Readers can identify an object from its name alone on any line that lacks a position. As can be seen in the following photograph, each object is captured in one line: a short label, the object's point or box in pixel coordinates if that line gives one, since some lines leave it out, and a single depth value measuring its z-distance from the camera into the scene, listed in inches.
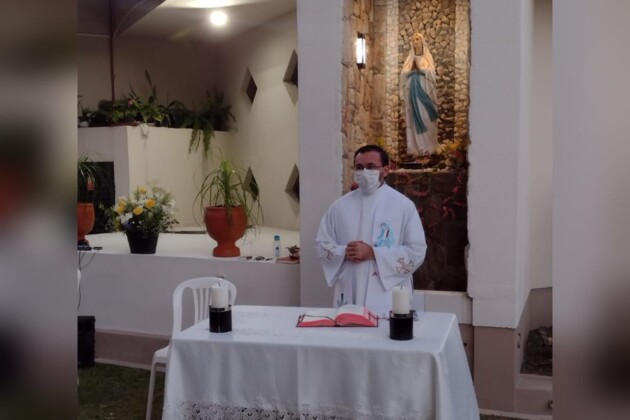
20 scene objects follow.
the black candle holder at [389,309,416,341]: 114.9
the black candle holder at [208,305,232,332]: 124.4
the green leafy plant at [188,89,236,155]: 343.1
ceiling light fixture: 306.5
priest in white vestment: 153.9
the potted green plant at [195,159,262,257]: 214.2
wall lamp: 206.7
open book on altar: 126.0
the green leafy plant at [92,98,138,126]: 313.4
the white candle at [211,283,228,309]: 124.6
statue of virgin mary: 223.6
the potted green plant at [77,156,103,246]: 239.3
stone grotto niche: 196.5
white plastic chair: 166.6
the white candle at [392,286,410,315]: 114.0
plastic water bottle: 213.6
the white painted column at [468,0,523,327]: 172.7
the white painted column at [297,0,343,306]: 189.9
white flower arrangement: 228.7
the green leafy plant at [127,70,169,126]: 319.6
